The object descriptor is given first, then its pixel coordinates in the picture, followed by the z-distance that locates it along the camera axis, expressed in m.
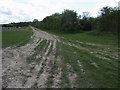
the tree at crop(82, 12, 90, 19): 33.75
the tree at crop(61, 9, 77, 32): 28.21
